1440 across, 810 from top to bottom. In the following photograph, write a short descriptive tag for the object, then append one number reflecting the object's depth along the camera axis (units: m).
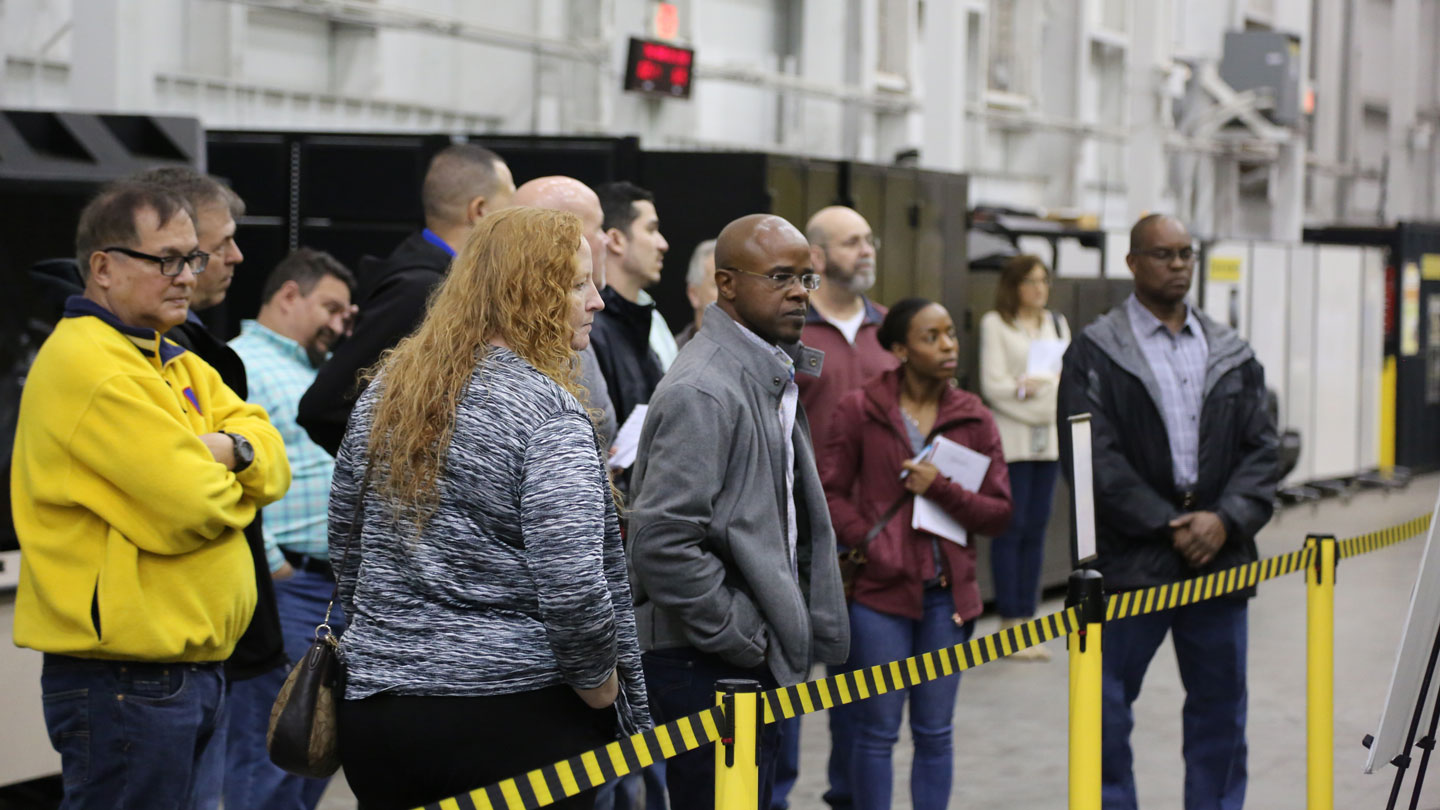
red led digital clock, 12.30
